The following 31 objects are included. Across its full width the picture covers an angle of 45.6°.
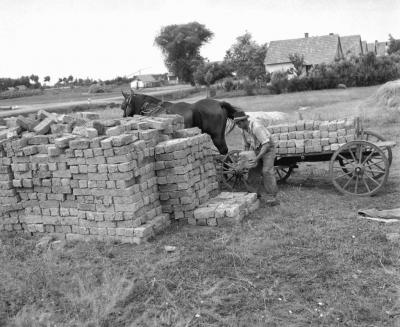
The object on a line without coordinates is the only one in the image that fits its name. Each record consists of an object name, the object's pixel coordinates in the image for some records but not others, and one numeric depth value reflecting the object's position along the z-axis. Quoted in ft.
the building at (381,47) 242.29
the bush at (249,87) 126.82
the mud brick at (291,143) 27.04
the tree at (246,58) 173.99
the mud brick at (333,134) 26.45
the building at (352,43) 177.02
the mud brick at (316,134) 26.63
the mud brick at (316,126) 27.22
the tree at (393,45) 229.66
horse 32.68
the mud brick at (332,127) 26.61
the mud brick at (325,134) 26.58
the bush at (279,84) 122.93
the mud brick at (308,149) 26.71
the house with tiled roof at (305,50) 161.28
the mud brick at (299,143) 26.85
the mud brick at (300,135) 26.98
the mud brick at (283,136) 27.37
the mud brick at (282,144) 27.22
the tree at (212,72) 175.01
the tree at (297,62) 146.28
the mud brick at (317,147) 26.58
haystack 56.75
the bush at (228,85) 144.46
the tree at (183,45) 207.41
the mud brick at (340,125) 26.55
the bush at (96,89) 187.01
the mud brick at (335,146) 26.32
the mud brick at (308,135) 26.83
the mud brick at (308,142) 26.66
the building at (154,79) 236.43
